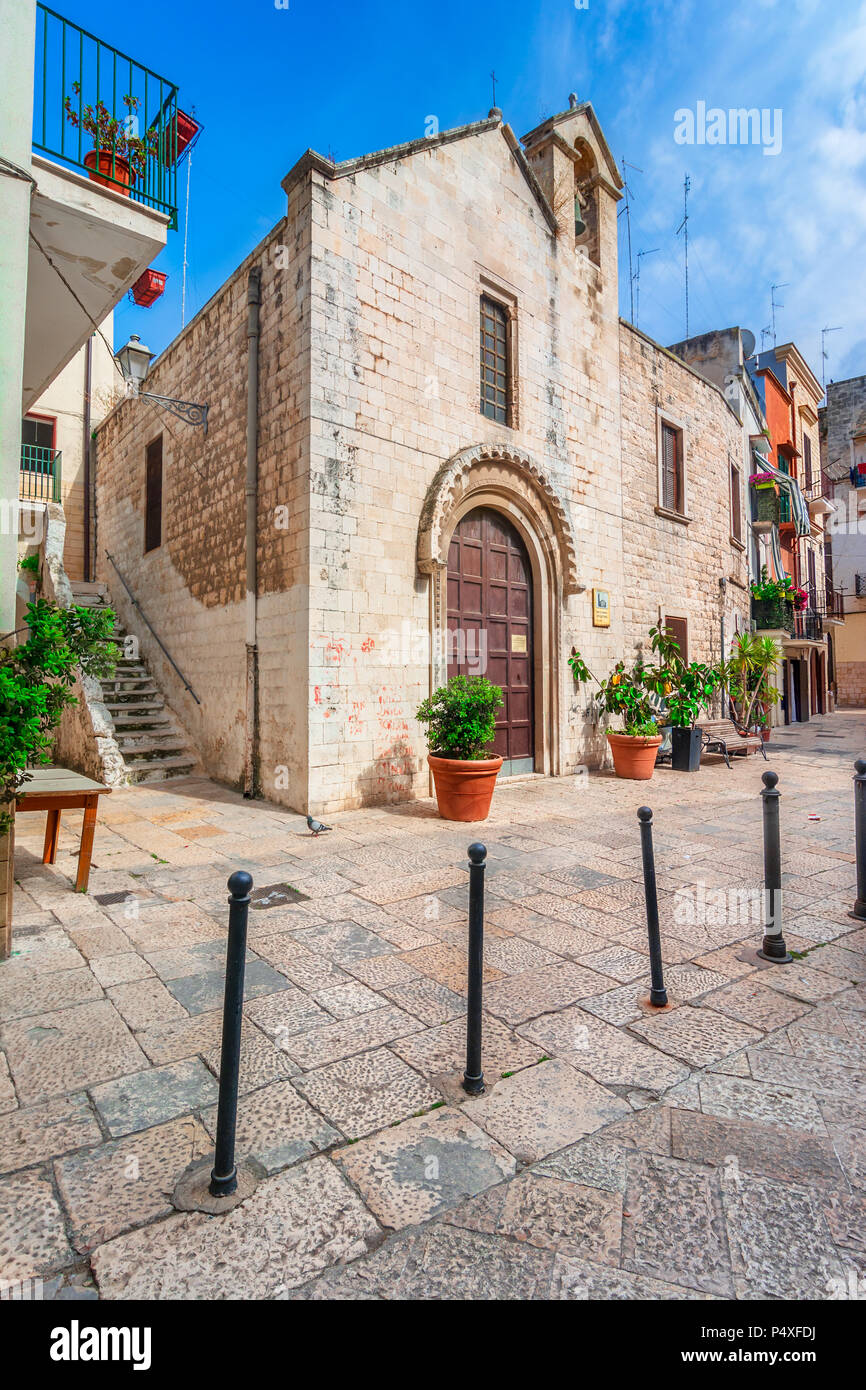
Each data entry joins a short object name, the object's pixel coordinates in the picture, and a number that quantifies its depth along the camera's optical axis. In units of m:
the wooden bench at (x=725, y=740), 11.25
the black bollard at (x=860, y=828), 4.09
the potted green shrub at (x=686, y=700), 10.38
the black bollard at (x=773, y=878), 3.48
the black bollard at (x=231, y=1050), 1.85
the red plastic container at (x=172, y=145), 5.61
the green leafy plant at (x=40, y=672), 3.04
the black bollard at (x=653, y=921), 3.01
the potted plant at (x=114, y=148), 5.22
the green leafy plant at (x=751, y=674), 12.65
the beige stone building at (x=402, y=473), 6.97
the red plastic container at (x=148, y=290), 15.84
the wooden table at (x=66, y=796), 3.90
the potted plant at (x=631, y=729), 9.59
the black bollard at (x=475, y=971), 2.33
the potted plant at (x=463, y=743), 6.48
